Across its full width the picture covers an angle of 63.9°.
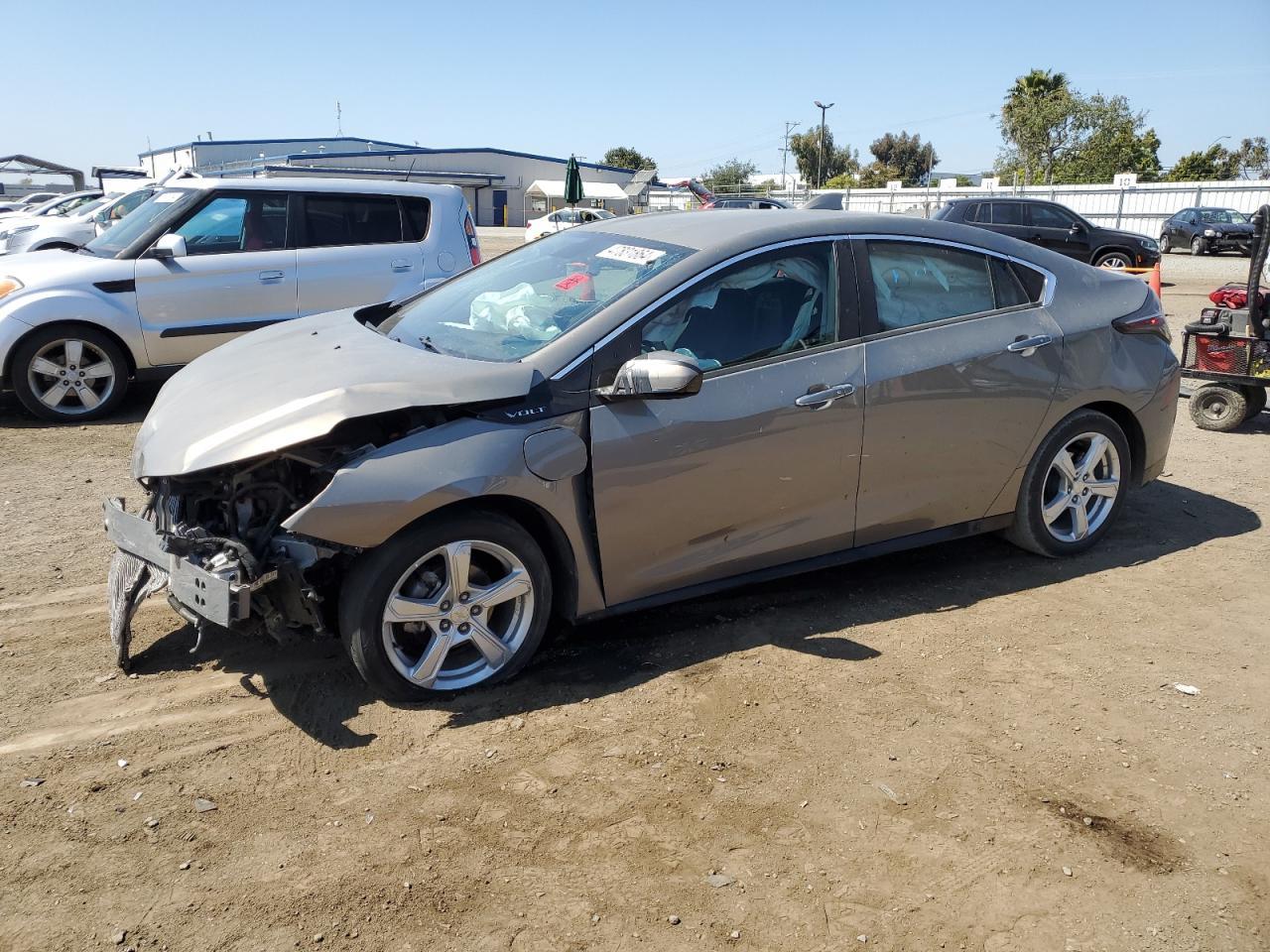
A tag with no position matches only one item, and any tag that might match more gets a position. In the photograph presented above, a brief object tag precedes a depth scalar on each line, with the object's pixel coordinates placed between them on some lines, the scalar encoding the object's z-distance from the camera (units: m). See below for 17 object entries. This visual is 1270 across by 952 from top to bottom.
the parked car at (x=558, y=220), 32.84
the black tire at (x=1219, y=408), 7.98
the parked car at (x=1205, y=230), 27.59
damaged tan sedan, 3.46
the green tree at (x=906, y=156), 96.12
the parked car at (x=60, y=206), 21.48
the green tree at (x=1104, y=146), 56.97
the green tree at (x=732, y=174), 86.38
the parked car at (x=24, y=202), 27.84
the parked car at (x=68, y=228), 14.63
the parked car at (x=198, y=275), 7.87
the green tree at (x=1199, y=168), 61.38
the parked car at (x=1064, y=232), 21.00
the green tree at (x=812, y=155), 87.07
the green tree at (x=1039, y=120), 58.34
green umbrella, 24.29
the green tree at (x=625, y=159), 104.81
